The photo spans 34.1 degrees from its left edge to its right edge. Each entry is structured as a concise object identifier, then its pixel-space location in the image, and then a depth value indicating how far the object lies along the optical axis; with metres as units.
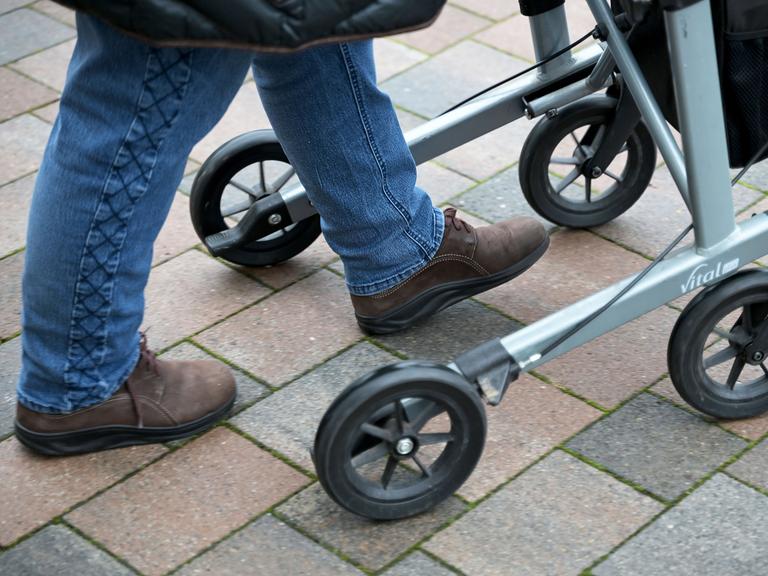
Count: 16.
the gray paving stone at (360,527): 2.18
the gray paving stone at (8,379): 2.52
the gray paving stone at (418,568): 2.12
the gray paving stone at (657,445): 2.31
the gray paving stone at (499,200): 3.12
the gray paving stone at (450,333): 2.67
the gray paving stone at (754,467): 2.29
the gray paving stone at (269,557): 2.14
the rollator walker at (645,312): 2.08
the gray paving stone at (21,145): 3.41
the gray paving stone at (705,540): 2.11
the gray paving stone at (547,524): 2.14
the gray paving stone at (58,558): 2.16
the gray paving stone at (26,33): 4.00
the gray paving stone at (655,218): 2.99
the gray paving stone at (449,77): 3.68
